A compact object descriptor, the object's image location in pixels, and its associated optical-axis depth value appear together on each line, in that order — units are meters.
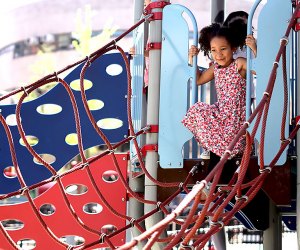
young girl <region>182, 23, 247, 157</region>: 6.40
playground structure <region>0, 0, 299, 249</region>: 6.11
